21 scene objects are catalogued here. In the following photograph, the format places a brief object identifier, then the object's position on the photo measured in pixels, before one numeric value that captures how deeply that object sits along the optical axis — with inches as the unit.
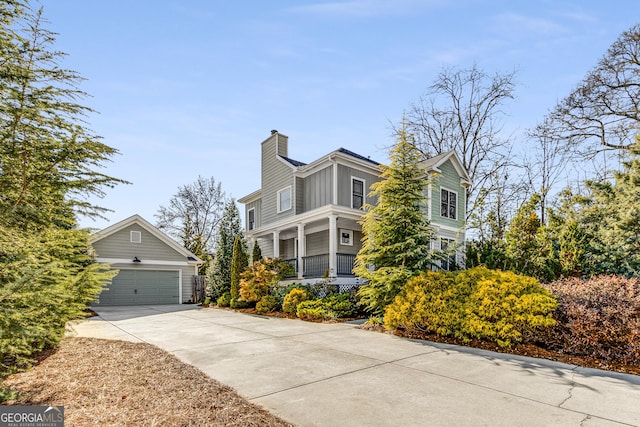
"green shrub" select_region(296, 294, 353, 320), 426.9
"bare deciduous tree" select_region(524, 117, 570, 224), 869.2
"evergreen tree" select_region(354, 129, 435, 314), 352.5
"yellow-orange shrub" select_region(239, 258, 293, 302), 550.6
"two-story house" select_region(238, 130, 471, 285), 597.3
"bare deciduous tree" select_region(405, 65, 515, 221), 931.3
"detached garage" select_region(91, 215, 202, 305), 706.8
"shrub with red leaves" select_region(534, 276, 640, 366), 213.6
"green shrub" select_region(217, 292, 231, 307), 636.7
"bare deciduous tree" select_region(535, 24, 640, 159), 673.0
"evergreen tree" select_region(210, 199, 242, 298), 697.0
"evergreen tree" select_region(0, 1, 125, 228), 171.5
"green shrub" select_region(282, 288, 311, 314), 475.2
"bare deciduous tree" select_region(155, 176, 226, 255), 1243.2
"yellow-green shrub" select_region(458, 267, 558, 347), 250.7
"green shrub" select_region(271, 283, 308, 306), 528.3
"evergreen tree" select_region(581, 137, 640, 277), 404.8
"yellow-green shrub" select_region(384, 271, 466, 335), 287.1
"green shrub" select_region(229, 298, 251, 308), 577.0
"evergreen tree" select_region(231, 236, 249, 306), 613.3
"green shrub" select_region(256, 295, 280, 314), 521.0
